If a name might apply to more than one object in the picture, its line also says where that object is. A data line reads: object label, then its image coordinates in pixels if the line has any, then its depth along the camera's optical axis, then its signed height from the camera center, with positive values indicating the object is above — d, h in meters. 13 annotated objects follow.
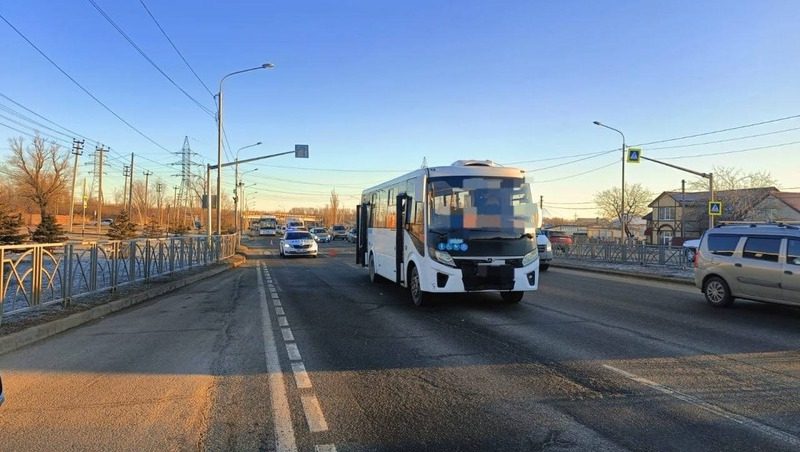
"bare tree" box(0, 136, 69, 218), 58.03 +5.12
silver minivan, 10.62 -0.67
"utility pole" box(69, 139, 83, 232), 65.54 +7.20
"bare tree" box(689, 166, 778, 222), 61.00 +4.28
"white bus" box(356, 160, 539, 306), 11.06 -0.06
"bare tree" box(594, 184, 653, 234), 93.31 +5.08
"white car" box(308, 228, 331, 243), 64.12 -1.20
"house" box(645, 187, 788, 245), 61.47 +2.80
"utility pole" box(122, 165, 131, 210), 87.52 +8.44
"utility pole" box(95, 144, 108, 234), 61.91 +2.87
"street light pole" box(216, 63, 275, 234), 29.35 +4.11
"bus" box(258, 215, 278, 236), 81.22 +0.02
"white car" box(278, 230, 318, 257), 33.06 -1.23
